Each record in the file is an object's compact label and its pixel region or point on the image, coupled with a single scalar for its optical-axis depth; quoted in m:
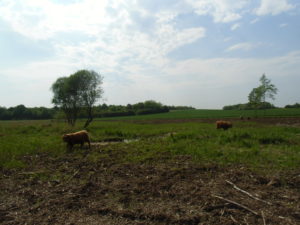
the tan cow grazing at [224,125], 18.72
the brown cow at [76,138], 11.38
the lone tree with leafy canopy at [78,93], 31.44
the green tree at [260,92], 36.03
